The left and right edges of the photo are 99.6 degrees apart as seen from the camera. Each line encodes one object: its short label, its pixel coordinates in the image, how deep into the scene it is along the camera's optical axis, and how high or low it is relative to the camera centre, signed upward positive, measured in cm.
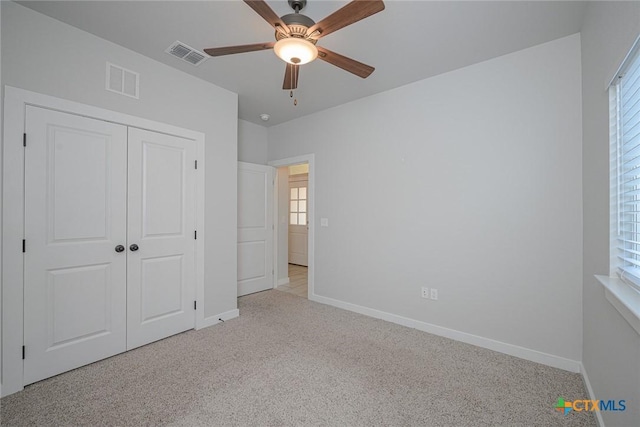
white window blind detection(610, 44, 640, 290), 131 +27
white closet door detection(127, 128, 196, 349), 253 -23
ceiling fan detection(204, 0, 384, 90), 146 +111
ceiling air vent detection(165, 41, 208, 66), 239 +148
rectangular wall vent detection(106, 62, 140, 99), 236 +119
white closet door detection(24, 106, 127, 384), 200 -23
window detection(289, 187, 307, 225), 678 +20
